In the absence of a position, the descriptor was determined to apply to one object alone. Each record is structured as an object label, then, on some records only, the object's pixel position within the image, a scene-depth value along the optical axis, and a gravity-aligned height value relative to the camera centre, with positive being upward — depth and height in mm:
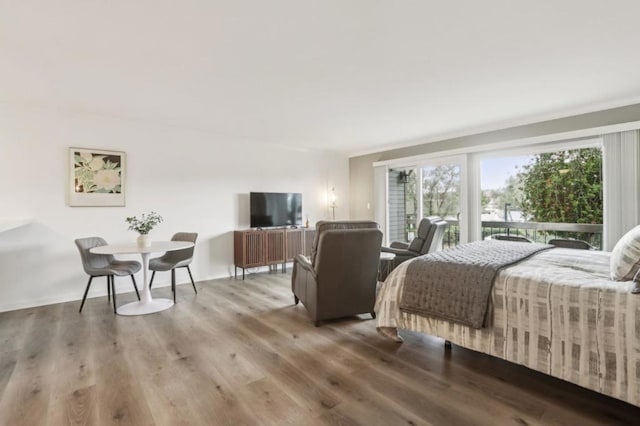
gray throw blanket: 2131 -515
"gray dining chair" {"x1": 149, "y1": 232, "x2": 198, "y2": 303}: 3916 -582
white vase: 3618 -296
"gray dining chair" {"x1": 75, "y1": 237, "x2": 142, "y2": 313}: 3445 -577
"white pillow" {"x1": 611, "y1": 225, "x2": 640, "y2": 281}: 1867 -302
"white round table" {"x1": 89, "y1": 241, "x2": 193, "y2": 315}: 3379 -666
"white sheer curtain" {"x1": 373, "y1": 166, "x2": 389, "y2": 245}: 6312 +303
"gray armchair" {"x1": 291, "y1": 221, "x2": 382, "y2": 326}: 2936 -542
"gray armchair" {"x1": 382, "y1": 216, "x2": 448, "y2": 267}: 4180 -382
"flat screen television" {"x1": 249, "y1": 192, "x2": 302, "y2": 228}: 5449 +85
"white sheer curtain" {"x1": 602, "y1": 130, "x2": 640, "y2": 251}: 3543 +303
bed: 1675 -680
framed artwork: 4043 +507
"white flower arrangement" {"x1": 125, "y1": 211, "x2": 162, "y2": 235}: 3652 -126
